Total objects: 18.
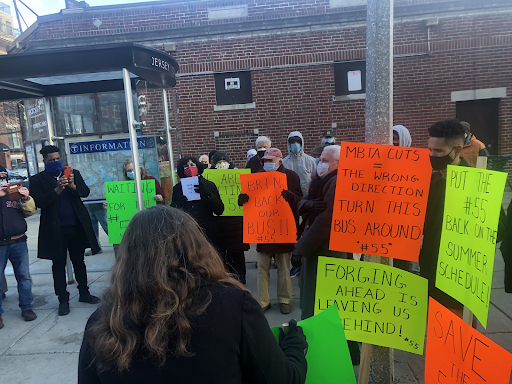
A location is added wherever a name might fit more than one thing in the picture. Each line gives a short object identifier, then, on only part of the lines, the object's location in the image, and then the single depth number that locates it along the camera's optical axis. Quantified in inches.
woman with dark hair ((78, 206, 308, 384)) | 45.0
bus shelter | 149.8
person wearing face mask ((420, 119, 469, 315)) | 95.1
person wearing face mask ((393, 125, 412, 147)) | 142.3
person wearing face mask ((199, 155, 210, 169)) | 281.9
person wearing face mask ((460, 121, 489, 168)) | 175.5
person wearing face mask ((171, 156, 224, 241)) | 153.5
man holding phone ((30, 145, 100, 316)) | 163.6
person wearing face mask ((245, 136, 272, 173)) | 182.4
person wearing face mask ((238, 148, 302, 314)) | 153.7
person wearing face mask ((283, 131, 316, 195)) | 216.8
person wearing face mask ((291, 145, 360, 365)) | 115.1
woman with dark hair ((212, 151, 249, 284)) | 169.6
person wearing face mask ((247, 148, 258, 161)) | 256.2
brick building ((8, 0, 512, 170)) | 394.0
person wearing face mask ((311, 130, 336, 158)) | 242.2
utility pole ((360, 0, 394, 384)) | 88.9
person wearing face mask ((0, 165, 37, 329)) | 155.5
